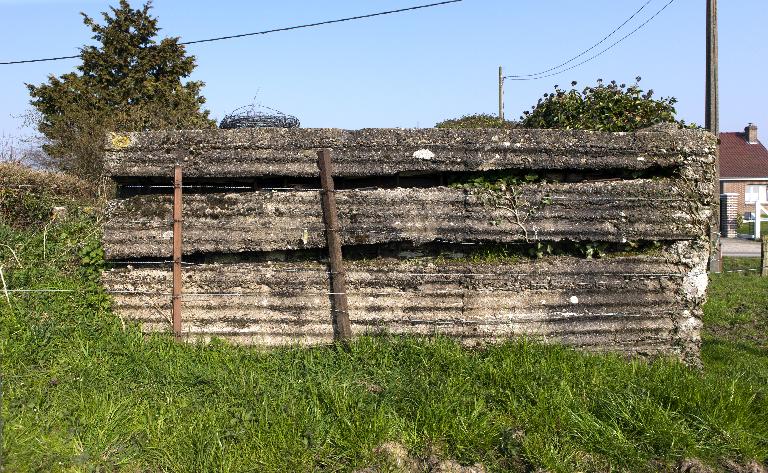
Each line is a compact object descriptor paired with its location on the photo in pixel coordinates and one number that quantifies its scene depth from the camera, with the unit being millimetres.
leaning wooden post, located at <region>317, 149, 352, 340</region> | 5145
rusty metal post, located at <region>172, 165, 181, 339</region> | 5176
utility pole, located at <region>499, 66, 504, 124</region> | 33112
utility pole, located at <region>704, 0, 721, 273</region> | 14281
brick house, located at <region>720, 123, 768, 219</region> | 40000
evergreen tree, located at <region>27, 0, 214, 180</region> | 17594
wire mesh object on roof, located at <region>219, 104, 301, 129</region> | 9859
